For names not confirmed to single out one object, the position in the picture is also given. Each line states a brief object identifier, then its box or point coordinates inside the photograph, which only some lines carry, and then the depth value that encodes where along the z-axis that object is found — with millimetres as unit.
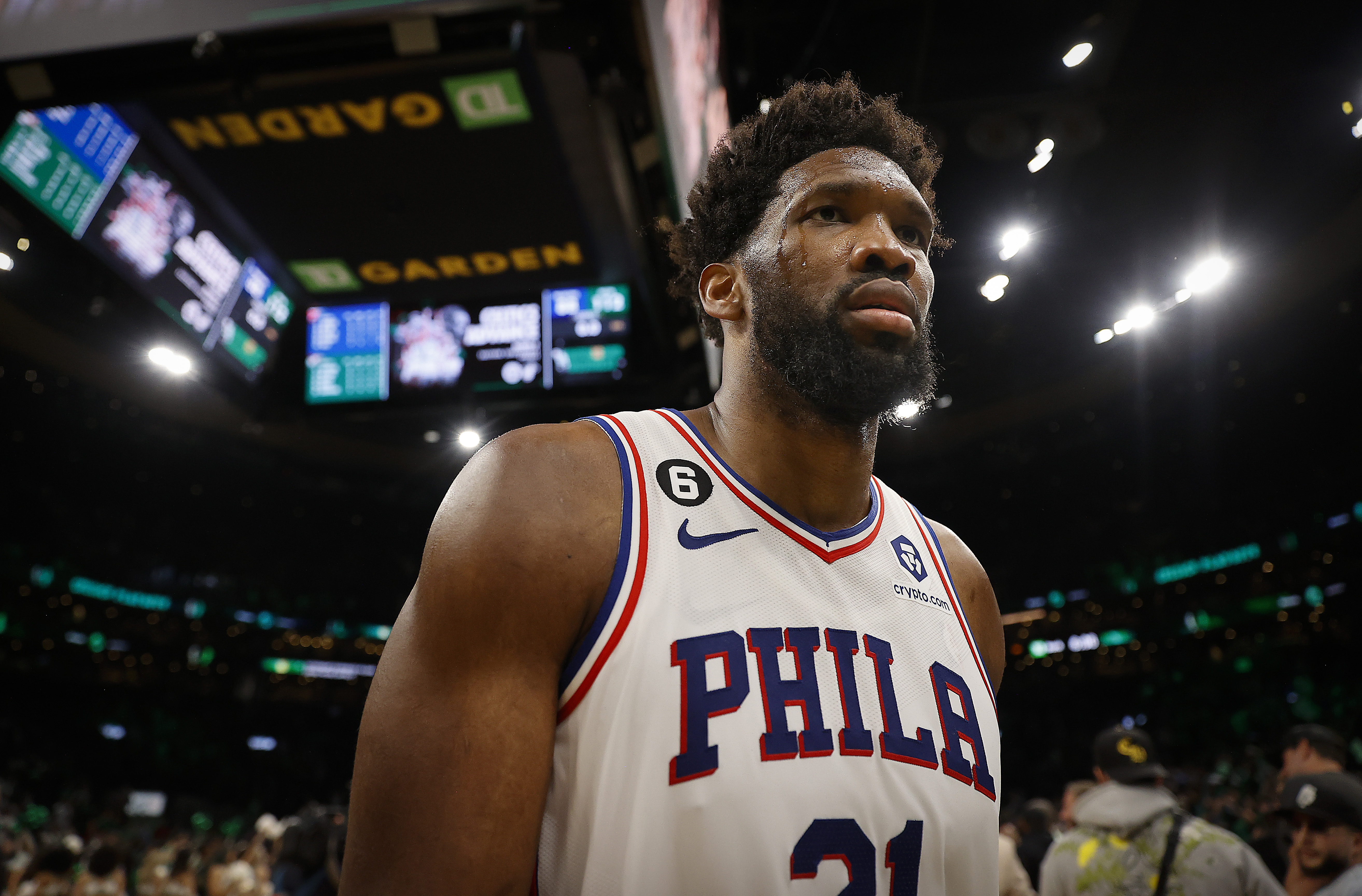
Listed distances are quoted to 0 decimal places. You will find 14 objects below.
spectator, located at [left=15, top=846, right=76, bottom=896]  5164
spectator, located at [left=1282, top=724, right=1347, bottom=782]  4234
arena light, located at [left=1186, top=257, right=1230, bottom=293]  9531
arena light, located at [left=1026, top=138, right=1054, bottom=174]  7137
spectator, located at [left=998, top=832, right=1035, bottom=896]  4133
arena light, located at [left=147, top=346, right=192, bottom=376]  5719
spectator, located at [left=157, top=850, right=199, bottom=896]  5941
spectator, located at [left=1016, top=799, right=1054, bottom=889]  6480
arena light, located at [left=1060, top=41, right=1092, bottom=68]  5969
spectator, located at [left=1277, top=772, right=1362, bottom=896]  3213
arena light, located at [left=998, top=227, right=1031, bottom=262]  8227
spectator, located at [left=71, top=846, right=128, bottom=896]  5094
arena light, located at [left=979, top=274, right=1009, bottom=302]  9320
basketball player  1135
